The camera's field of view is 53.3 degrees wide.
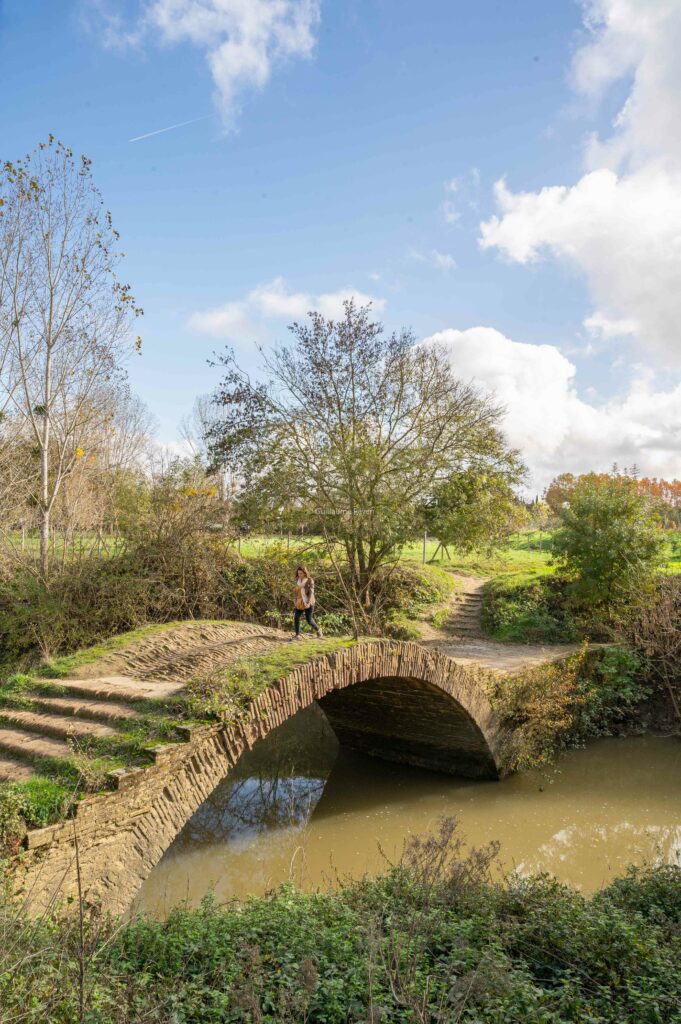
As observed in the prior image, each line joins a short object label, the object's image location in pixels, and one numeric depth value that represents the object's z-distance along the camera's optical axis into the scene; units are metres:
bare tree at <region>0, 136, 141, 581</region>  13.94
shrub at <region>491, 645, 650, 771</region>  12.95
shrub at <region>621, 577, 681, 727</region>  14.94
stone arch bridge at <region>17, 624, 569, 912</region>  6.35
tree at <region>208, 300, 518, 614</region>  17.03
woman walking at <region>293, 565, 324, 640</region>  11.39
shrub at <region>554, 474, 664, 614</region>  17.70
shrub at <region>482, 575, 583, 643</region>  19.08
